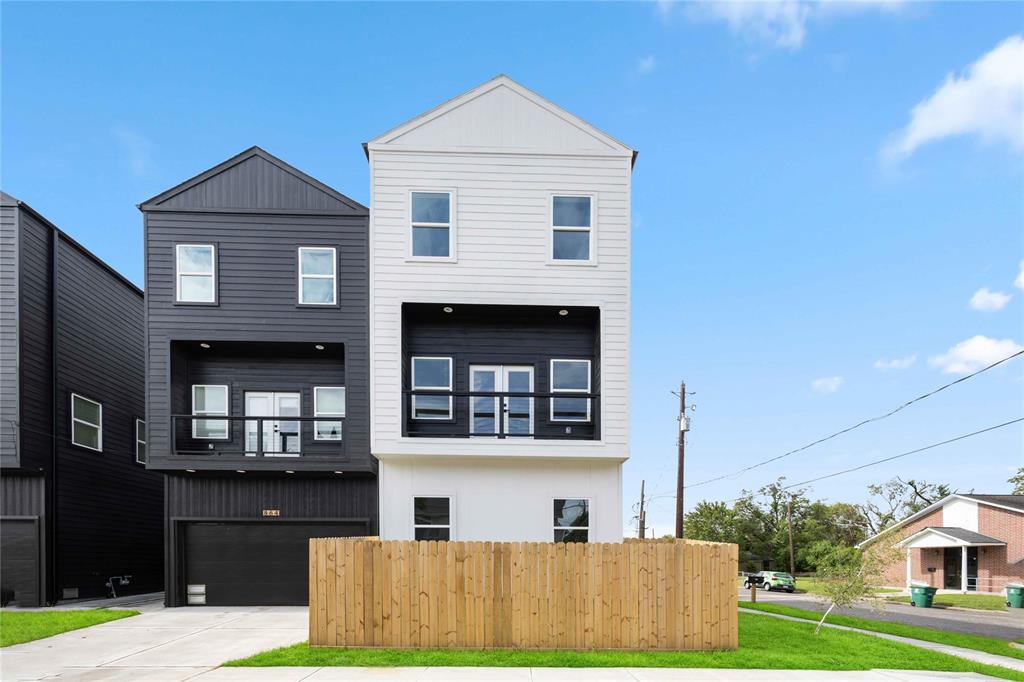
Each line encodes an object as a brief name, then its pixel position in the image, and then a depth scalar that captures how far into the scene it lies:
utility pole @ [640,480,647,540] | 42.66
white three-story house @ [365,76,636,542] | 14.38
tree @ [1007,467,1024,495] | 47.41
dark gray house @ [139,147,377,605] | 15.45
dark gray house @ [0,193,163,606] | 16.02
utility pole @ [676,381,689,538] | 23.22
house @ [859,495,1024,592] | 33.84
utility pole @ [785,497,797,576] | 44.22
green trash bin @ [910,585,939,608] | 28.84
